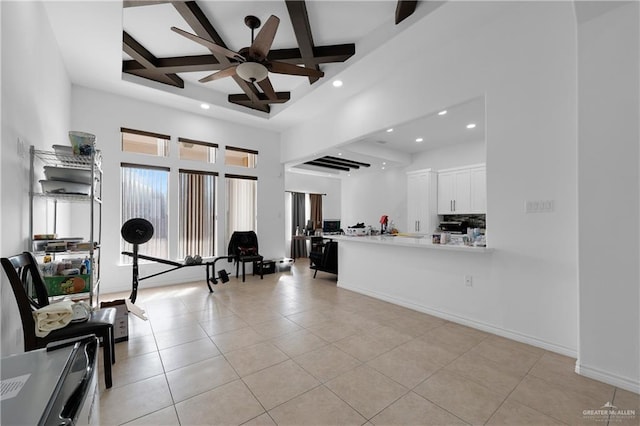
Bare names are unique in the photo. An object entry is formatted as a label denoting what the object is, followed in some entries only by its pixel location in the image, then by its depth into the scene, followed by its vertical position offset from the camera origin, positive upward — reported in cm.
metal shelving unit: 222 +27
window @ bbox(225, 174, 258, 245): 585 +28
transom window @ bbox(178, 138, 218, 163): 527 +132
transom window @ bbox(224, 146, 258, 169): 585 +132
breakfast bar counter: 291 -82
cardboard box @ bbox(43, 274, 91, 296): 222 -59
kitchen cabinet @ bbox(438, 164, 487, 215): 597 +59
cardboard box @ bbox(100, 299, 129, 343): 268 -110
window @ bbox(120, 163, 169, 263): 472 +27
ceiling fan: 269 +182
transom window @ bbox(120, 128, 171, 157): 475 +134
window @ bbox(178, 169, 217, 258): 525 +3
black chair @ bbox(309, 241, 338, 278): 529 -88
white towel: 168 -66
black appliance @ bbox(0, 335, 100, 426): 72 -54
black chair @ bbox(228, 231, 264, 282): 542 -71
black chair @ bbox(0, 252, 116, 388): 163 -69
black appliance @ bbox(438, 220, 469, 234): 645 -27
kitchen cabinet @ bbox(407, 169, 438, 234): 675 +36
